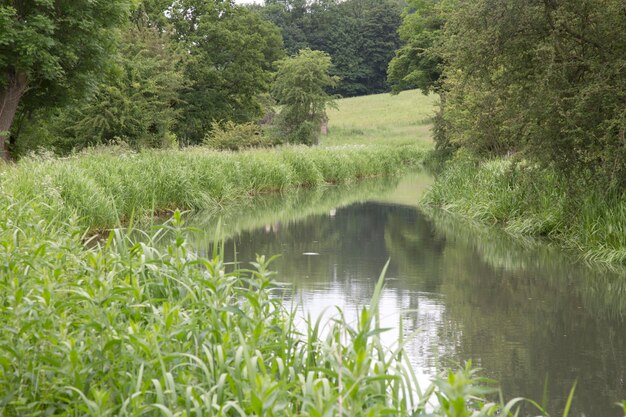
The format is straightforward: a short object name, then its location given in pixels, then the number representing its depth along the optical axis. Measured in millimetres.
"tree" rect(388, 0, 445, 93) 48344
